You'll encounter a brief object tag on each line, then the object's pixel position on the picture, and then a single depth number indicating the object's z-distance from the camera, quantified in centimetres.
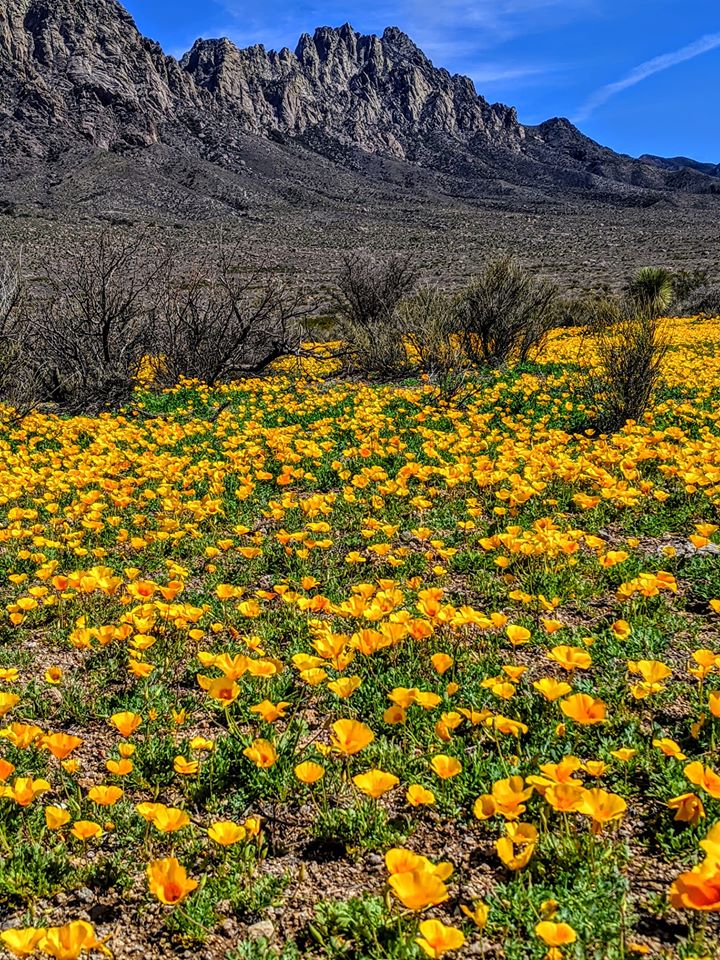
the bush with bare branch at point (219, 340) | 1246
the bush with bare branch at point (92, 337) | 1141
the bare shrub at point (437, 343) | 932
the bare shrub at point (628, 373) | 750
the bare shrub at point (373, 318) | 1275
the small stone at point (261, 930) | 199
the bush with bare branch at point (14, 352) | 1002
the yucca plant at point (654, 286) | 1891
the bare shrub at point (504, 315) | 1257
